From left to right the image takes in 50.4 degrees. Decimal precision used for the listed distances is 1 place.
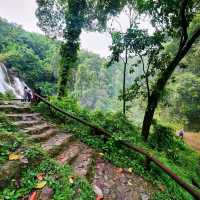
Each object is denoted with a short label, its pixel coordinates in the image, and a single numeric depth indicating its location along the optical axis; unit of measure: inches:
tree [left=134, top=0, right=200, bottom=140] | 311.0
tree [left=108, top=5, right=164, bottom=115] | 345.1
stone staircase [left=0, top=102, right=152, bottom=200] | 173.0
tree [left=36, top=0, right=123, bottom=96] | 541.0
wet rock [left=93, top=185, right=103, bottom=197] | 158.3
